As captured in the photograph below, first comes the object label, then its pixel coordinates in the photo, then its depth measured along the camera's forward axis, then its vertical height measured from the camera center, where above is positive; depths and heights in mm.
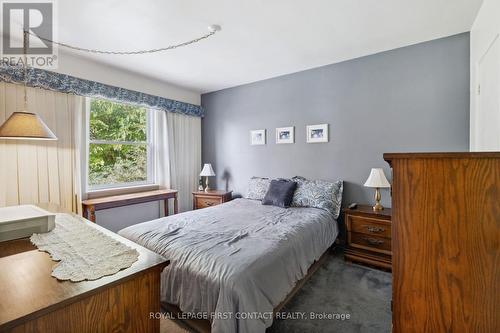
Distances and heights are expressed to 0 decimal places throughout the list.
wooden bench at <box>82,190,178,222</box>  2953 -534
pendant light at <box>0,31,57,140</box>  1672 +255
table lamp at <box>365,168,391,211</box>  2623 -253
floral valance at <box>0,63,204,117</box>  2504 +959
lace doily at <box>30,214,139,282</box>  887 -412
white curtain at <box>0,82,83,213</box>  2490 +72
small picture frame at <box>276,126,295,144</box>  3609 +402
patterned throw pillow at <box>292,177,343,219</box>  2955 -463
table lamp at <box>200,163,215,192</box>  4180 -197
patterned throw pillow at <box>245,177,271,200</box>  3564 -427
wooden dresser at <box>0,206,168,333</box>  687 -433
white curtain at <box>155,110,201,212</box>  4066 +154
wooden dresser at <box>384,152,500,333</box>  699 -265
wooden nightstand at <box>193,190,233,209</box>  3963 -638
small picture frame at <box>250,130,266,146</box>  3912 +396
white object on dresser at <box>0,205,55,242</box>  1191 -322
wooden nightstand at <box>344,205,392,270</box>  2543 -869
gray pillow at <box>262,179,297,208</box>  3109 -453
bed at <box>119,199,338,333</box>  1400 -716
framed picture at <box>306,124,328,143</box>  3299 +389
